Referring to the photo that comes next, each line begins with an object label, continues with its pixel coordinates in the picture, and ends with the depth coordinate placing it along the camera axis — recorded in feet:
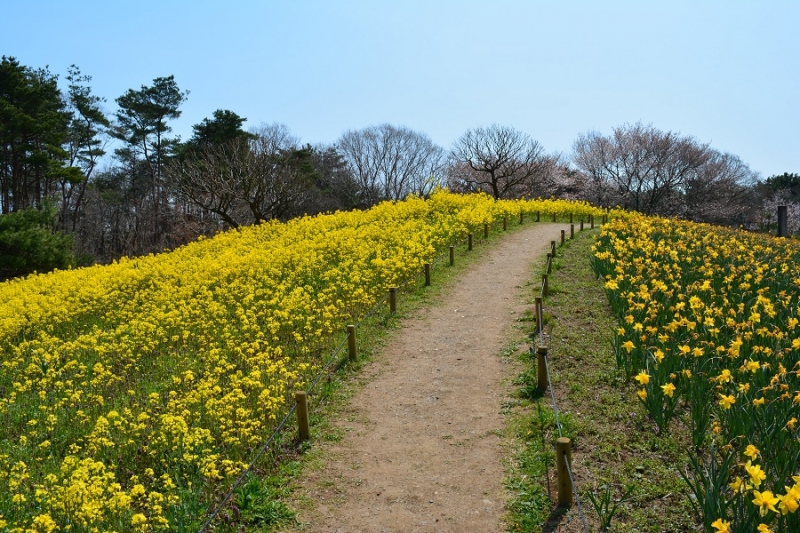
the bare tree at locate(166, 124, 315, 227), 98.73
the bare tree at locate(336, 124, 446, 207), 182.70
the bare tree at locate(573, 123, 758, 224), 147.62
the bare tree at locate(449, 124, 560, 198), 139.64
